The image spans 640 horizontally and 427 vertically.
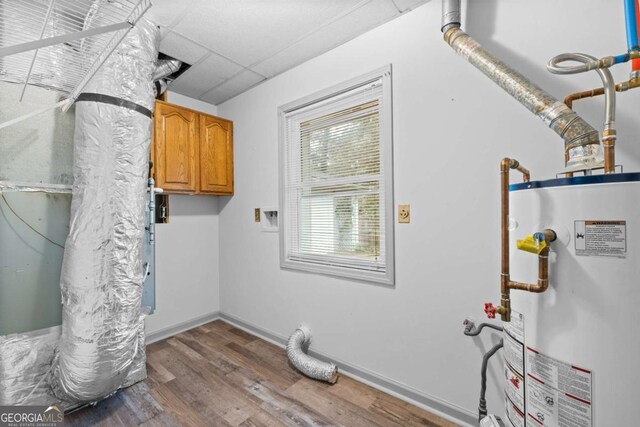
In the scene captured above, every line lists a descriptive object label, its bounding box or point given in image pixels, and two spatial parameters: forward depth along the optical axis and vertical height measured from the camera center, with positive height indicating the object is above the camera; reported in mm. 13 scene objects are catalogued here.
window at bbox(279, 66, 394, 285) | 1927 +251
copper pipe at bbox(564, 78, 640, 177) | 903 +465
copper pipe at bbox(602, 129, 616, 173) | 900 +206
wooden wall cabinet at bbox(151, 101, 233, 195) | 2441 +618
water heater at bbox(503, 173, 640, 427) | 729 -300
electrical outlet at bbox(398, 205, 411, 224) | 1785 -24
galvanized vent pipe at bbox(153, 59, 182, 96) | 2309 +1285
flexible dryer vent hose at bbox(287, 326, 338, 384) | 1961 -1174
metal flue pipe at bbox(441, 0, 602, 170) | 971 +508
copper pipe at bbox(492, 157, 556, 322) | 828 -188
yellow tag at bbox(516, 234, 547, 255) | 818 -113
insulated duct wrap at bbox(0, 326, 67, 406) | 1551 -939
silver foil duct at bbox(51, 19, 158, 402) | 1567 -152
